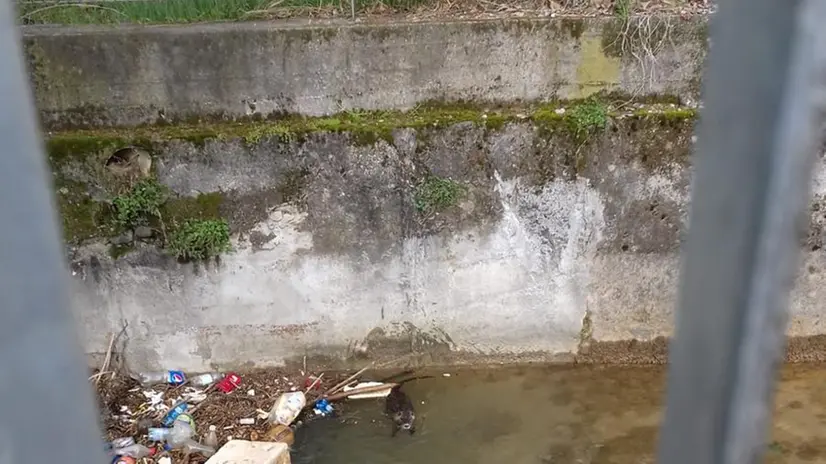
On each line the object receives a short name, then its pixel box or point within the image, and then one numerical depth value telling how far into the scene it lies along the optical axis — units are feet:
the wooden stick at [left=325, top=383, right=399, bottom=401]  12.24
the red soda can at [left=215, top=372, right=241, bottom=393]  12.37
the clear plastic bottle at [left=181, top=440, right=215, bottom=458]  10.94
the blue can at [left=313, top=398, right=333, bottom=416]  12.03
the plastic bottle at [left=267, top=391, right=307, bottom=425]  11.66
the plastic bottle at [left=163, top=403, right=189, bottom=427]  11.44
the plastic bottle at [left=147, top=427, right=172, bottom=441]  11.14
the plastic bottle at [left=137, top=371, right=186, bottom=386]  12.41
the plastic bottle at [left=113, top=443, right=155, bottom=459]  10.82
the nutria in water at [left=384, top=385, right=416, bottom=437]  11.80
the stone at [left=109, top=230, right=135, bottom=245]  11.50
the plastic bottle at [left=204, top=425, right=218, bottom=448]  11.19
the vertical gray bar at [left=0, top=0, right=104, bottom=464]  1.56
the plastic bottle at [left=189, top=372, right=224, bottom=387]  12.48
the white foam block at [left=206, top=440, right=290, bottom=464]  9.85
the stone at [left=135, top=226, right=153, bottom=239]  11.51
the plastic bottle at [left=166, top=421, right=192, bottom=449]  11.07
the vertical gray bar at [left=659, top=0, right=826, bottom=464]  1.51
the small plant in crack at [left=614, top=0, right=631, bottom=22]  11.30
